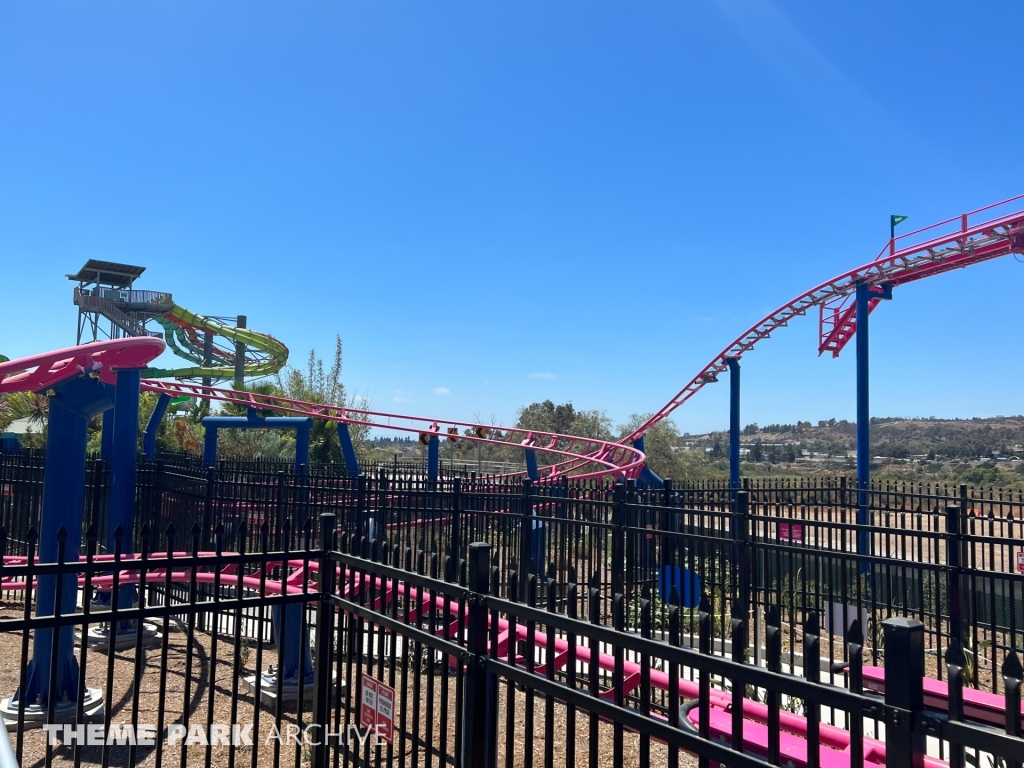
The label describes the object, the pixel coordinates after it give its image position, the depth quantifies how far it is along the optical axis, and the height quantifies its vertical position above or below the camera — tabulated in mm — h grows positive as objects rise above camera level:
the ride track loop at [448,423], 19750 +526
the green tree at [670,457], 40716 -391
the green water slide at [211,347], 39406 +4935
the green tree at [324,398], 30766 +2479
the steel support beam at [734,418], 22047 +940
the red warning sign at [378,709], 3713 -1236
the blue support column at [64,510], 6430 -584
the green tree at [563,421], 51456 +1791
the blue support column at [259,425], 17859 +412
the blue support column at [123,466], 9148 -282
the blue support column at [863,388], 16969 +1448
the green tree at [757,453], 85556 -253
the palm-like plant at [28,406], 28047 +1179
